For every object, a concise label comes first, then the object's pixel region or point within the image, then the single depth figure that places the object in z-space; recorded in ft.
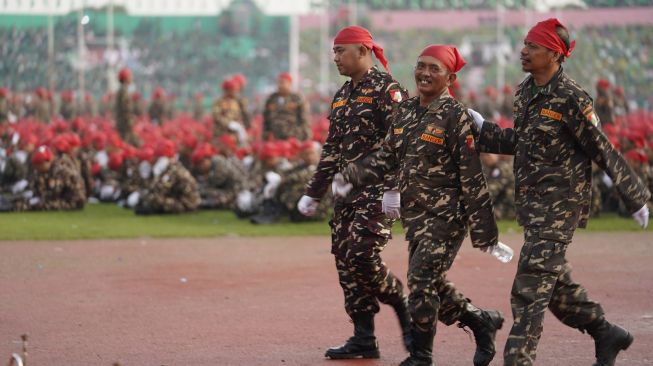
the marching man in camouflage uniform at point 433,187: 42.06
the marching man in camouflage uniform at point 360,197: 46.11
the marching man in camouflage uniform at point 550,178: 40.63
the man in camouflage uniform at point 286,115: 130.11
